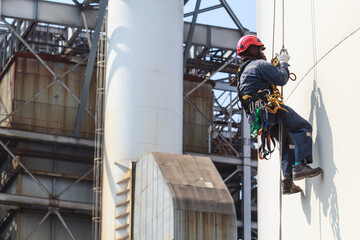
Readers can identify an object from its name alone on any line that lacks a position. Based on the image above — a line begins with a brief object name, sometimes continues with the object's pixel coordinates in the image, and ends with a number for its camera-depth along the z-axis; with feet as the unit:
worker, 30.17
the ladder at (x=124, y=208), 99.96
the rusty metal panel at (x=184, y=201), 80.48
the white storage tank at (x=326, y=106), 26.78
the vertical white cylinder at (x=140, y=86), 106.32
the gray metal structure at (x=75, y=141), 124.26
